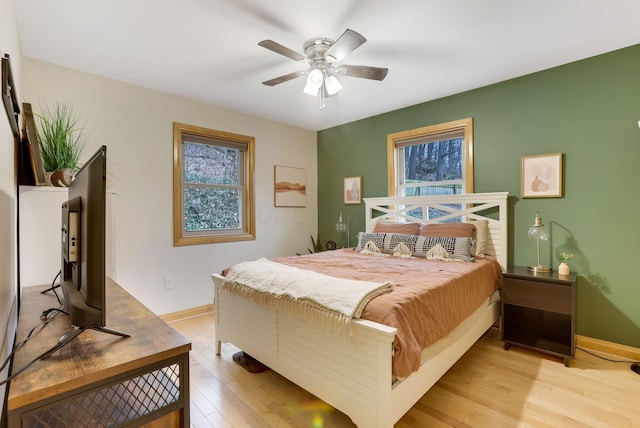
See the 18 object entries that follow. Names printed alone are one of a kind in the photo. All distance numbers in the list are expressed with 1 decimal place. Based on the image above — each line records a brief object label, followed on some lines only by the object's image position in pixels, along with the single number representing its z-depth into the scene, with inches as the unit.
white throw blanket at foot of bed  63.1
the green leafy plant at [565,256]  103.7
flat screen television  37.1
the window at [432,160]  132.6
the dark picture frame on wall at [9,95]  48.9
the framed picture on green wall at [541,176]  107.9
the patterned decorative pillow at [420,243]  110.4
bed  57.7
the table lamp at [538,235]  104.8
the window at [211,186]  135.1
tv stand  31.2
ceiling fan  80.6
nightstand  92.4
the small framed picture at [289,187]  170.8
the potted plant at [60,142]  91.1
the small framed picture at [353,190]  169.3
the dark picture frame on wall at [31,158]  80.7
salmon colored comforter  59.7
